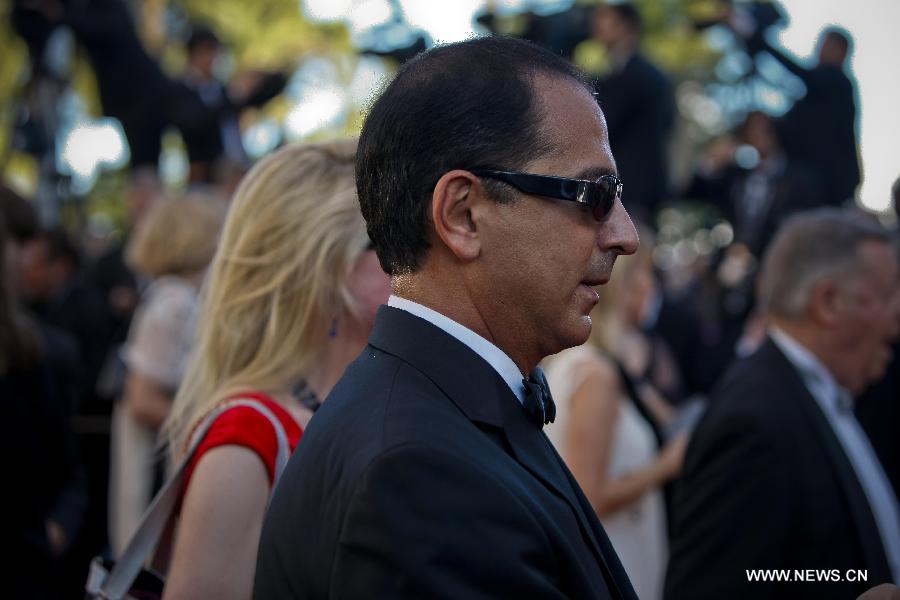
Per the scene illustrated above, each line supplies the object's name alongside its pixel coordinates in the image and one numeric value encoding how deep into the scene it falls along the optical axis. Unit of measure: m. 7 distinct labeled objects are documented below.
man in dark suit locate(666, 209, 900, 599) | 2.92
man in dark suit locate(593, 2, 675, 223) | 7.50
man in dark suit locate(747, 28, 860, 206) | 7.39
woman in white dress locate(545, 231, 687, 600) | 3.97
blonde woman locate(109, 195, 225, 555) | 4.55
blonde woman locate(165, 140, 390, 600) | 2.48
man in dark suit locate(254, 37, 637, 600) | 1.40
